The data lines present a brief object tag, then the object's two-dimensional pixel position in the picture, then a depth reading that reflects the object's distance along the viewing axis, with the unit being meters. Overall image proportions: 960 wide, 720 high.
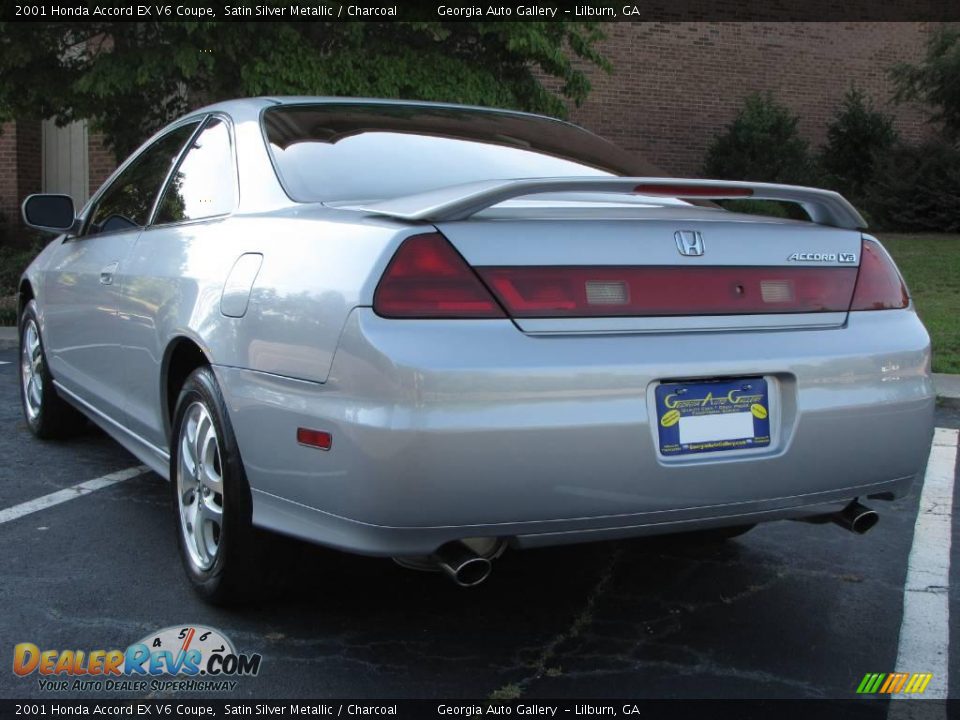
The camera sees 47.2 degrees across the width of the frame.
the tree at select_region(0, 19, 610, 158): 10.49
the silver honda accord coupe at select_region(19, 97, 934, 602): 2.49
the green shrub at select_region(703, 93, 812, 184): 20.12
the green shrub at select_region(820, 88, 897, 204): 21.55
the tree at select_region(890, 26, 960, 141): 20.09
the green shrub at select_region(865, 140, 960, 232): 18.78
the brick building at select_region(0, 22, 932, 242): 20.95
